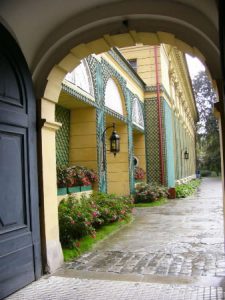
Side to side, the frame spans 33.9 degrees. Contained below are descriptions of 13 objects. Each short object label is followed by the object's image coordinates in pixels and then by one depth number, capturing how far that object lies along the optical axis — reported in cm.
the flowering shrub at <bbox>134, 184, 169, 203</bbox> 1420
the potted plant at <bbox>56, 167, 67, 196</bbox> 762
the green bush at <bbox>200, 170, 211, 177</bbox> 5025
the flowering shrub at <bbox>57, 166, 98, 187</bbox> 777
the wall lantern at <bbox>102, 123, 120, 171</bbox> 949
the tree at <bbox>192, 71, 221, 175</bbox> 4672
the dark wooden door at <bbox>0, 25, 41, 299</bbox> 434
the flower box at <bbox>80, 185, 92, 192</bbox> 875
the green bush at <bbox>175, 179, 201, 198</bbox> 1656
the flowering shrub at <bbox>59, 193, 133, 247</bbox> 641
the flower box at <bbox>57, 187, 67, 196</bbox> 751
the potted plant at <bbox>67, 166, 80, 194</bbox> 789
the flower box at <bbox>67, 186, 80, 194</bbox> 799
